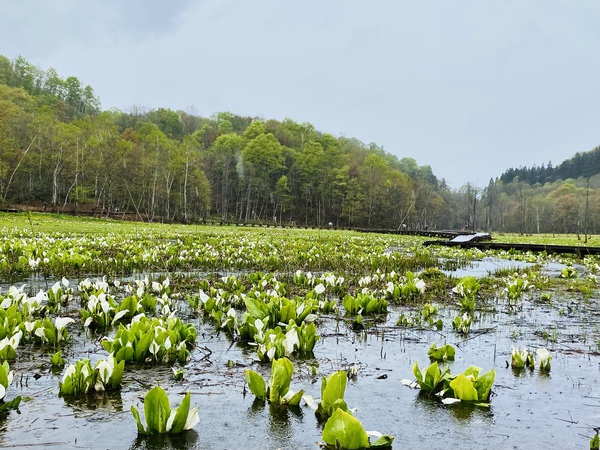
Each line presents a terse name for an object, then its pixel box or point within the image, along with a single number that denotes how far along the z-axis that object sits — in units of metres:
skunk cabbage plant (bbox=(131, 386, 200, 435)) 2.37
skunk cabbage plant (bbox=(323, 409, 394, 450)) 2.20
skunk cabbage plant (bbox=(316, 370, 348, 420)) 2.63
